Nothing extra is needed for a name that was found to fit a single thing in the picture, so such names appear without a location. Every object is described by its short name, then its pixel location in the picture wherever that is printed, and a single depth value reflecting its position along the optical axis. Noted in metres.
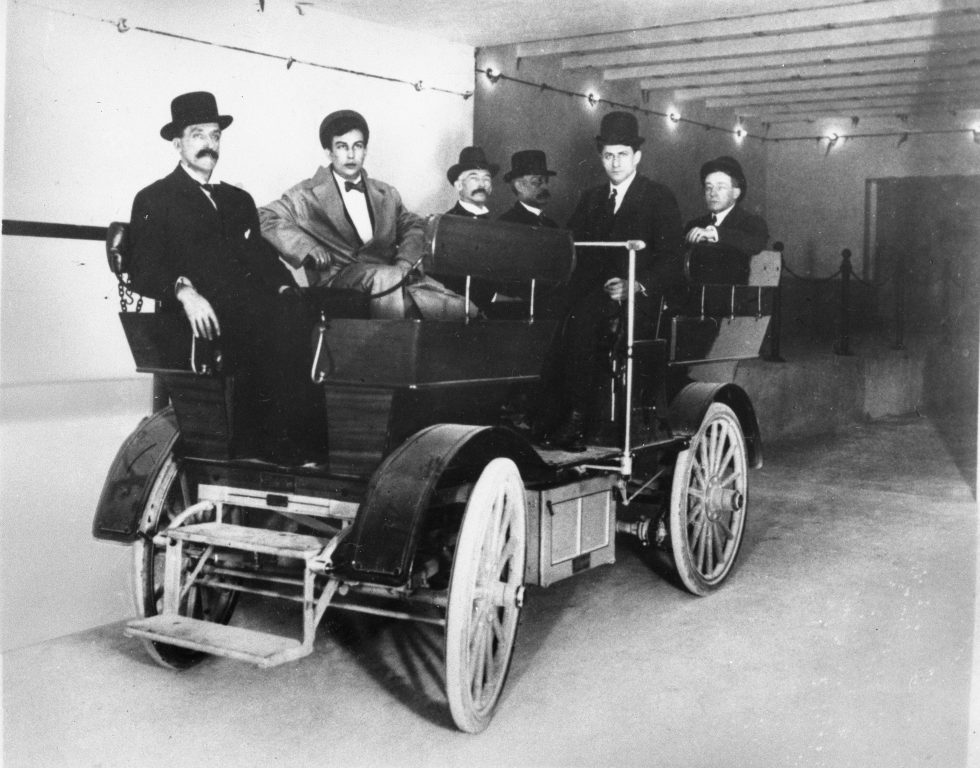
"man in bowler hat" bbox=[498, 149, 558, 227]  5.69
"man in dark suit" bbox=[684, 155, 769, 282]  5.02
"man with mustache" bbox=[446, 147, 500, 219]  5.48
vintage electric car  3.07
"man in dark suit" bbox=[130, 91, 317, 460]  3.42
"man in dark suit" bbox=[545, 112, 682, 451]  4.16
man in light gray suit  4.19
